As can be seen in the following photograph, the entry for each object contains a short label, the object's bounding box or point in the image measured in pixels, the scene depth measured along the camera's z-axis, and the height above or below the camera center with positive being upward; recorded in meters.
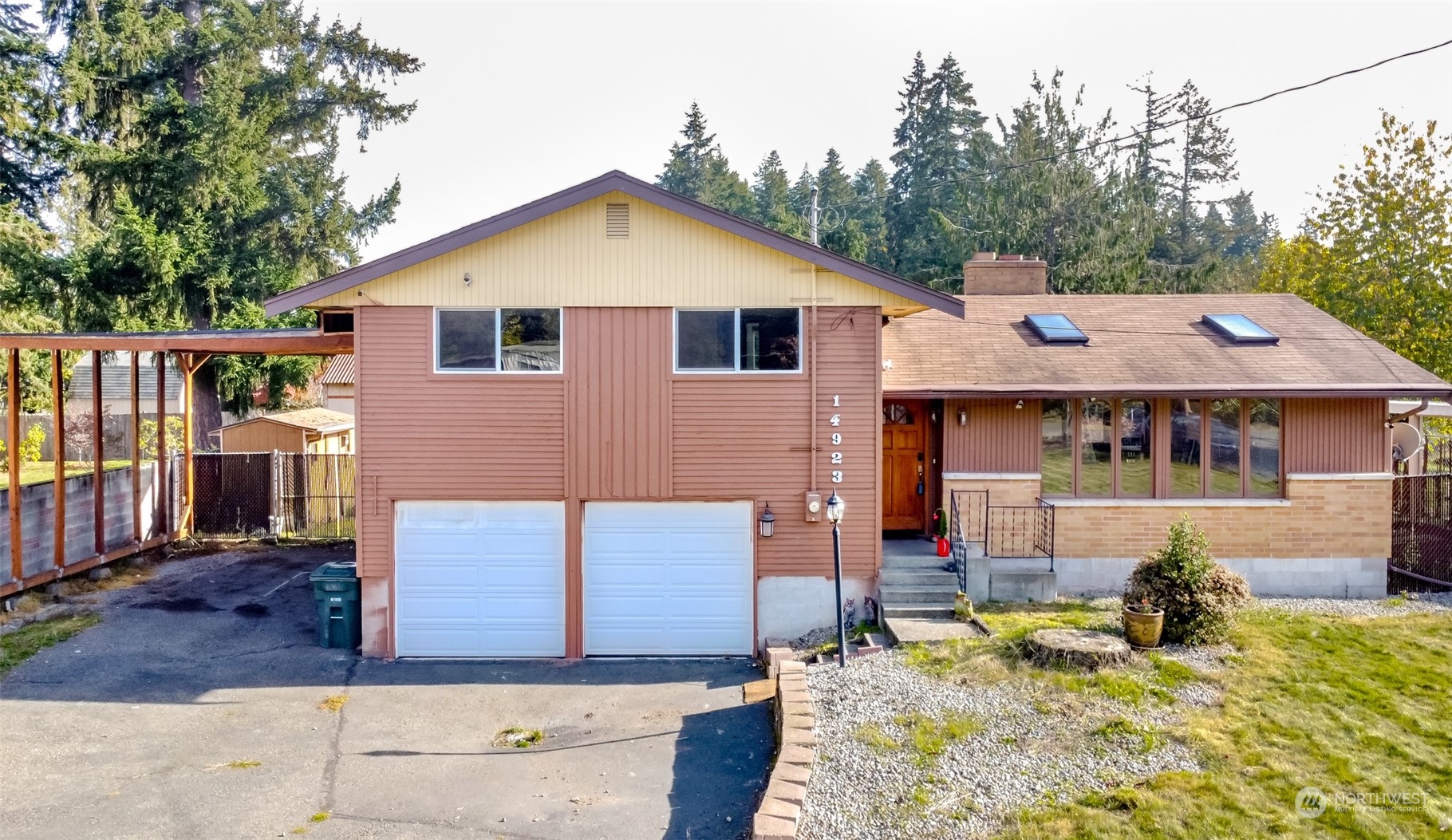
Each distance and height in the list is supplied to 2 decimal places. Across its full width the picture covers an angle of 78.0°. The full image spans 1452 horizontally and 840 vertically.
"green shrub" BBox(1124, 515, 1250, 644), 9.29 -1.96
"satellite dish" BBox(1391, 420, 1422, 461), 15.48 -0.64
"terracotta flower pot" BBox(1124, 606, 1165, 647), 9.12 -2.27
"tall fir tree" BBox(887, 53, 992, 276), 43.03 +12.82
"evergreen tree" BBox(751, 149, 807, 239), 41.19 +13.13
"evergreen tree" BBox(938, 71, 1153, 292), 24.20 +5.52
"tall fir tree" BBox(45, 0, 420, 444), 18.83 +5.37
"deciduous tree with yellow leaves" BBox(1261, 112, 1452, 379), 18.28 +3.21
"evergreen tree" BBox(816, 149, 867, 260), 31.48 +12.76
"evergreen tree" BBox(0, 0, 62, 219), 18.59 +6.19
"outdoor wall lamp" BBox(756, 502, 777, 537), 10.76 -1.39
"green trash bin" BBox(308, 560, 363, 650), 10.80 -2.41
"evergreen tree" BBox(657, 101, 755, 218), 51.38 +13.97
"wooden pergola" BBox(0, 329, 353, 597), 11.66 +0.85
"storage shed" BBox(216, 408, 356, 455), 19.17 -0.56
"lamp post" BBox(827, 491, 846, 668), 9.60 -1.24
